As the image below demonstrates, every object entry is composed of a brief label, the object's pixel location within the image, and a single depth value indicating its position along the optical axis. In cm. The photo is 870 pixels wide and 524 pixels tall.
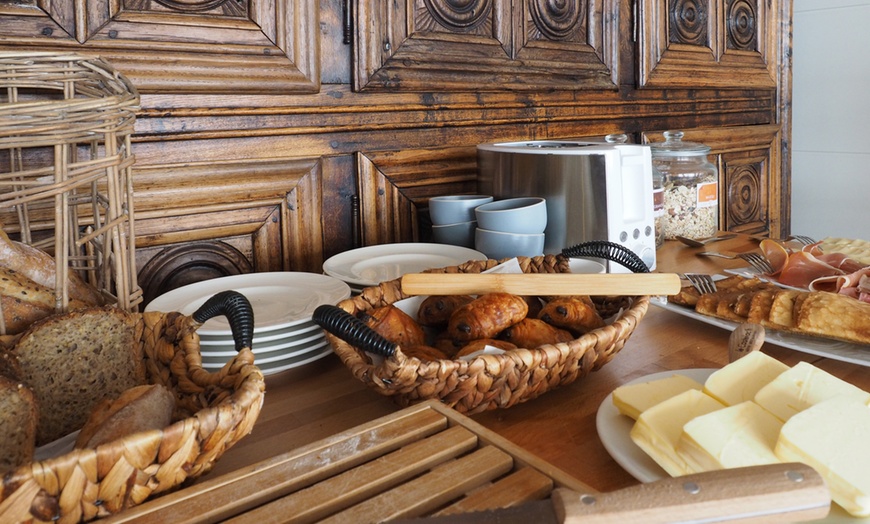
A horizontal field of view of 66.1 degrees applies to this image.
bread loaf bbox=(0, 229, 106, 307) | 69
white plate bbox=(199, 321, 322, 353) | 79
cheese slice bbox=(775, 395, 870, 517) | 47
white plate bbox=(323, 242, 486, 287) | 105
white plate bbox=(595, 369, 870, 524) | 48
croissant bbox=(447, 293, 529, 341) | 75
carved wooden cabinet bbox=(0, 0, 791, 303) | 107
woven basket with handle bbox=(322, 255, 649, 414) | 61
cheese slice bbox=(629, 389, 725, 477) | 53
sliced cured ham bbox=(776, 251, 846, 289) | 105
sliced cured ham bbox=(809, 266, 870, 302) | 93
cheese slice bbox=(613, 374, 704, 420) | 61
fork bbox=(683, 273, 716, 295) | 100
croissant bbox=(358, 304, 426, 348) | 75
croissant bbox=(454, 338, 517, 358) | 71
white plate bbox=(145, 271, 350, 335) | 83
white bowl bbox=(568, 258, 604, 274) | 96
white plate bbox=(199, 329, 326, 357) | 80
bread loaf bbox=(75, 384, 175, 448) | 50
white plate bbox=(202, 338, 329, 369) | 80
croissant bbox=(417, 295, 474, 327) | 82
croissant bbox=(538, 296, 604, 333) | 78
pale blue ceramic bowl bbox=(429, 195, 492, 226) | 126
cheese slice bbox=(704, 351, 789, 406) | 59
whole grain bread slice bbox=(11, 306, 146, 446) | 62
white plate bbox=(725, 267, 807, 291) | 109
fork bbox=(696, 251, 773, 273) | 120
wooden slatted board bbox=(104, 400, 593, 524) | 45
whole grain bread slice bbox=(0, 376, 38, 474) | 52
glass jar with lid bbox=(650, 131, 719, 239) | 159
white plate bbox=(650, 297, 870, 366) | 80
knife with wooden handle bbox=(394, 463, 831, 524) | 37
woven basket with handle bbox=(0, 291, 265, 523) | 40
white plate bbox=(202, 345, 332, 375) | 83
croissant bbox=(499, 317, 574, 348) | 75
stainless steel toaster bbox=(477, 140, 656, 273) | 116
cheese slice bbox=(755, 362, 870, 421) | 55
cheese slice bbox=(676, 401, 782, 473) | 50
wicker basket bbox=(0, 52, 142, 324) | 59
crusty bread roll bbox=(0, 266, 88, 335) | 64
